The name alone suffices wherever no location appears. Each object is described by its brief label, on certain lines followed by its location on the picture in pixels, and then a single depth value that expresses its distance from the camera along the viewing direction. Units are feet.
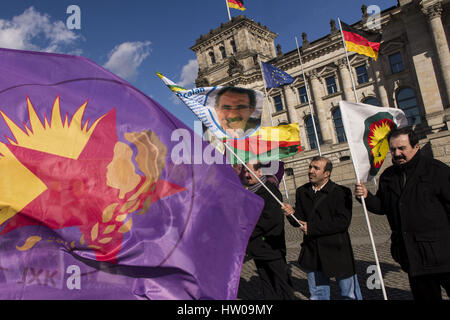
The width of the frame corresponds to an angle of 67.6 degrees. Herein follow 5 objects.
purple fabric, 10.07
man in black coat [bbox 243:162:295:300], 13.76
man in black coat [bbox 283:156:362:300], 12.12
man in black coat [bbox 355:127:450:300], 9.73
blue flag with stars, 47.43
